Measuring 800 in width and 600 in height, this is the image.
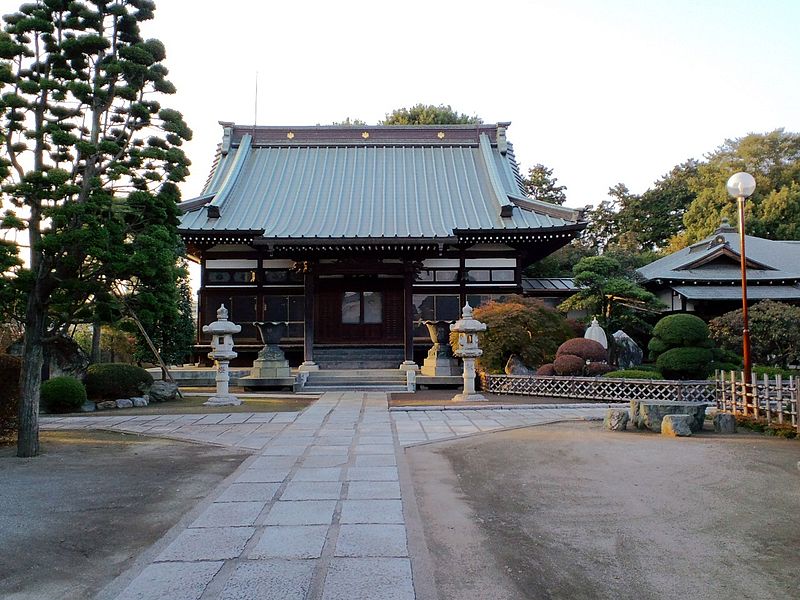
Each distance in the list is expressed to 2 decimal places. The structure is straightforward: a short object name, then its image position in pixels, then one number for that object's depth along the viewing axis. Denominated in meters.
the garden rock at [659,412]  8.66
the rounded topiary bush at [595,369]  14.14
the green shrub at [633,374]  13.20
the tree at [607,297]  16.09
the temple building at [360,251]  17.94
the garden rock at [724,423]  8.64
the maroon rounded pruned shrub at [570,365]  13.76
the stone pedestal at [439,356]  16.09
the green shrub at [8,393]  7.63
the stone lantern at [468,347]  12.94
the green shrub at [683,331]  14.19
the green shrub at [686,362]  14.03
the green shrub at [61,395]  11.41
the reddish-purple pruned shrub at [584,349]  14.10
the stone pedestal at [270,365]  15.74
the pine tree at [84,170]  6.98
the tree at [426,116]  36.66
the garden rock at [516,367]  14.84
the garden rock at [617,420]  8.88
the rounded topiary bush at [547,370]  14.10
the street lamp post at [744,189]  9.70
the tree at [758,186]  30.97
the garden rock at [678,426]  8.30
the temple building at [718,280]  19.20
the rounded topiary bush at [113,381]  12.68
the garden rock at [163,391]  13.59
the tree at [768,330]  13.95
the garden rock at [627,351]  16.38
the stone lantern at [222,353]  12.57
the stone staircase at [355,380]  15.94
